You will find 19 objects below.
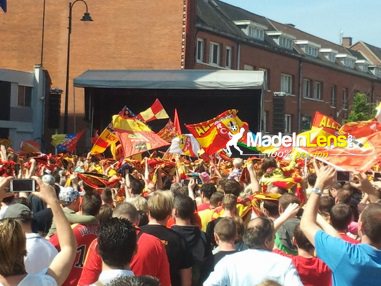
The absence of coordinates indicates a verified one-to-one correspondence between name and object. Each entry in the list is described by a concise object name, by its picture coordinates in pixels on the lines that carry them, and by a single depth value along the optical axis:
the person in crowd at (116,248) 6.38
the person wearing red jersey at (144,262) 7.26
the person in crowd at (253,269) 6.87
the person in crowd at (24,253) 5.53
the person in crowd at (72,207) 8.96
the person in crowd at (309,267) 7.65
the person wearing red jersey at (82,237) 8.65
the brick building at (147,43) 55.49
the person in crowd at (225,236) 8.05
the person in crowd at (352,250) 6.57
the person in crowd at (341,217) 8.39
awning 40.58
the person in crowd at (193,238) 8.70
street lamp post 40.80
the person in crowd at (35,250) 7.38
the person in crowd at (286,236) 8.67
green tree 70.45
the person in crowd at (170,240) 8.46
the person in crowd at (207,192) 11.93
